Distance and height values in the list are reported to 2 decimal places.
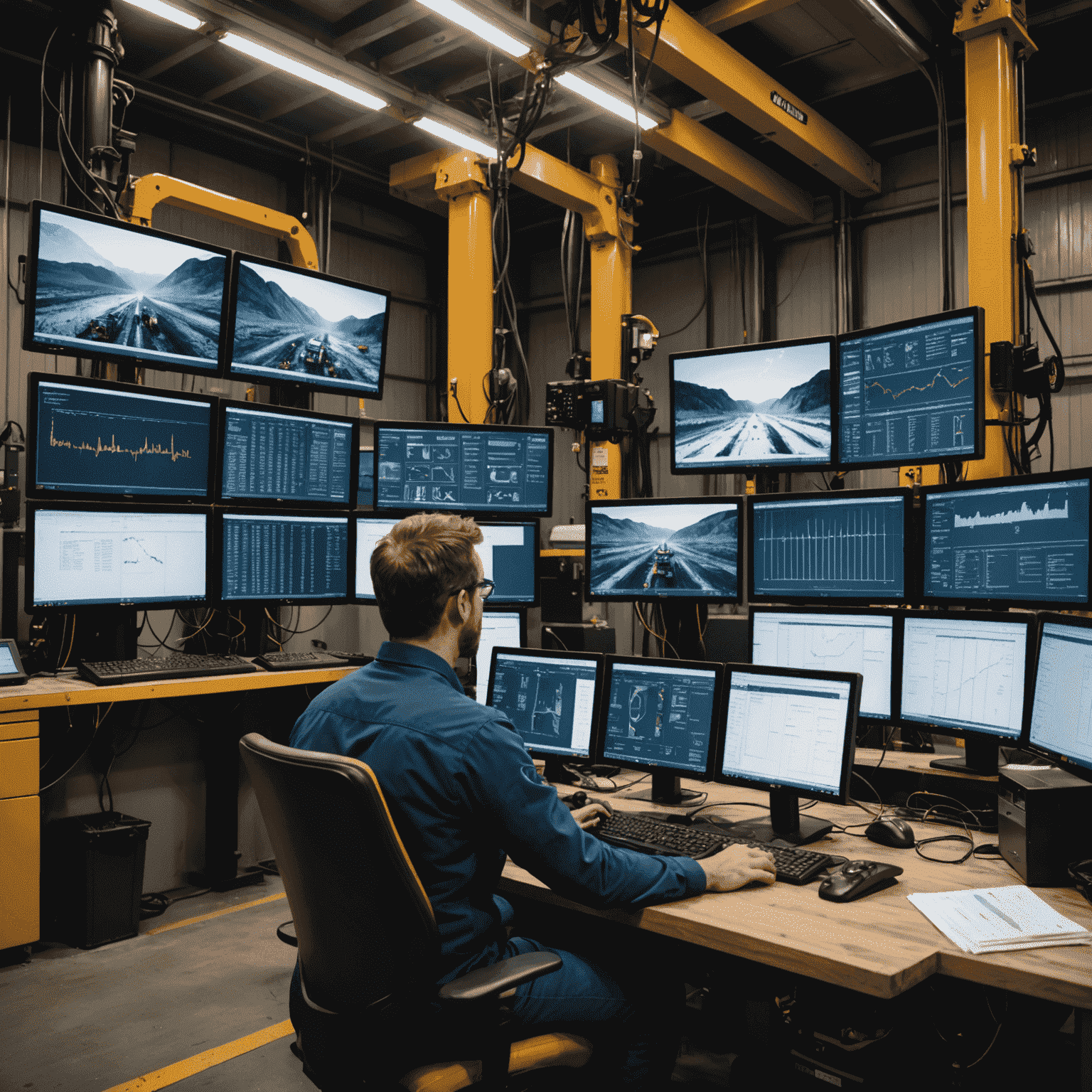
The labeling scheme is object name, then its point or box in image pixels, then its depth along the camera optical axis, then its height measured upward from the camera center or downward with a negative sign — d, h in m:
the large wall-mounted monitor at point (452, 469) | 3.45 +0.41
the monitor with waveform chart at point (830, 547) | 2.32 +0.08
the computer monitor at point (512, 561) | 3.36 +0.05
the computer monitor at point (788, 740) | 1.78 -0.34
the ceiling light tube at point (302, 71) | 4.27 +2.54
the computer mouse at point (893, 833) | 1.81 -0.53
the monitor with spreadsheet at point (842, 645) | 2.10 -0.17
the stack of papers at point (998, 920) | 1.31 -0.54
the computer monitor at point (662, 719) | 2.01 -0.34
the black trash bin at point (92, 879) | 2.88 -1.02
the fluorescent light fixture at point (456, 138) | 5.07 +2.54
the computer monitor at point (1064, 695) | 1.53 -0.21
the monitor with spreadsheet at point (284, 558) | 3.31 +0.05
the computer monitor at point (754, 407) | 2.69 +0.53
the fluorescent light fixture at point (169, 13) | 3.89 +2.48
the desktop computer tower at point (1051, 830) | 1.57 -0.45
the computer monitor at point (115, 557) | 2.89 +0.05
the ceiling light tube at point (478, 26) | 3.70 +2.37
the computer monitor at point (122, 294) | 2.94 +0.98
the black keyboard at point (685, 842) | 1.64 -0.53
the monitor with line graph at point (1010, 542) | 1.95 +0.08
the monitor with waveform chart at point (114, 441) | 2.92 +0.45
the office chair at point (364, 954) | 1.18 -0.53
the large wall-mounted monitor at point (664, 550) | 2.63 +0.08
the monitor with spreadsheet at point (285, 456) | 3.33 +0.45
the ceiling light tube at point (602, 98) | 4.45 +2.49
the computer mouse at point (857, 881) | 1.51 -0.53
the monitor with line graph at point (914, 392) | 2.38 +0.52
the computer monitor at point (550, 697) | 2.19 -0.31
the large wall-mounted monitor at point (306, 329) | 3.46 +0.99
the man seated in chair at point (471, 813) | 1.32 -0.36
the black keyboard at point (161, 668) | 2.87 -0.33
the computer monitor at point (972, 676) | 1.86 -0.22
